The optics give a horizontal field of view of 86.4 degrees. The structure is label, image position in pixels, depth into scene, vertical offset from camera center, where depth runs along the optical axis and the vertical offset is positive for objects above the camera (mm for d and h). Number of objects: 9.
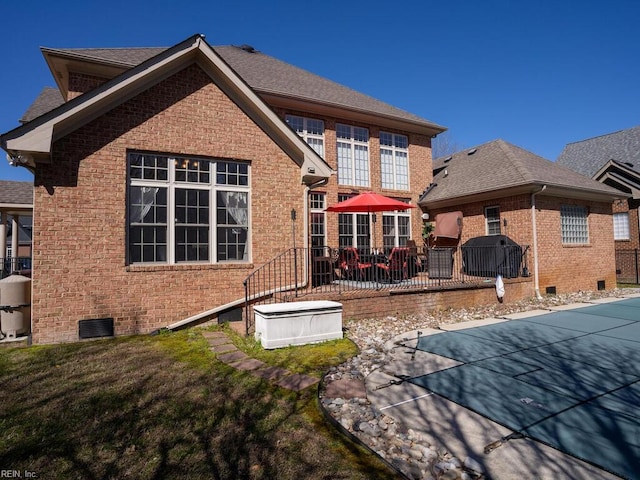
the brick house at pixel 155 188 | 6766 +1550
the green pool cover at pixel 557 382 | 3273 -1832
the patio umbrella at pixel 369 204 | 9625 +1351
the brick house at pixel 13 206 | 13586 +2149
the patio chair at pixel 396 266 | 9859 -434
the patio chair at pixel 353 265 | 9777 -388
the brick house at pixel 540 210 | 12570 +1588
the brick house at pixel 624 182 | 17875 +3491
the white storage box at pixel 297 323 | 6203 -1326
